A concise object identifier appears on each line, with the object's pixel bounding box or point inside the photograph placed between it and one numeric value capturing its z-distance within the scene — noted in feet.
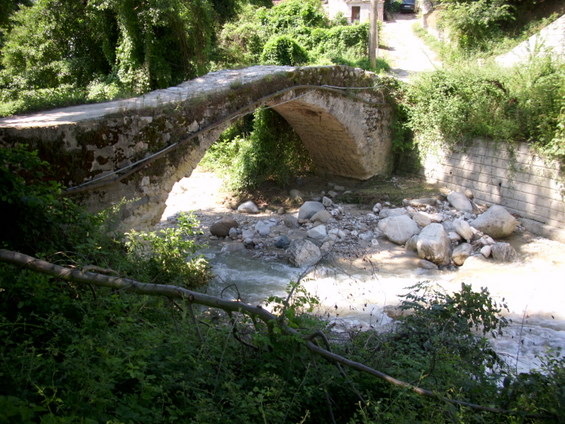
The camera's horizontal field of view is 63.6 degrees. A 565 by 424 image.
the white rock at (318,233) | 28.09
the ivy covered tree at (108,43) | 34.32
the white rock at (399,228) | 27.45
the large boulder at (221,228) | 28.81
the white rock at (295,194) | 34.64
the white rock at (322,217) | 30.48
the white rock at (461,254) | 24.95
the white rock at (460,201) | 30.47
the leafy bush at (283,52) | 48.29
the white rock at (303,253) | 24.79
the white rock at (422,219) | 29.01
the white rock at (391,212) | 30.07
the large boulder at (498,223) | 26.91
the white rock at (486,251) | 25.04
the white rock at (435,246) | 24.95
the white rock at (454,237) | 26.50
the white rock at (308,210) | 31.19
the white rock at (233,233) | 28.65
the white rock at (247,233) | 28.16
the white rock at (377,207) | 31.74
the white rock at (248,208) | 33.22
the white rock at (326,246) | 26.04
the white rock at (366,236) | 28.30
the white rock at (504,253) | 24.72
